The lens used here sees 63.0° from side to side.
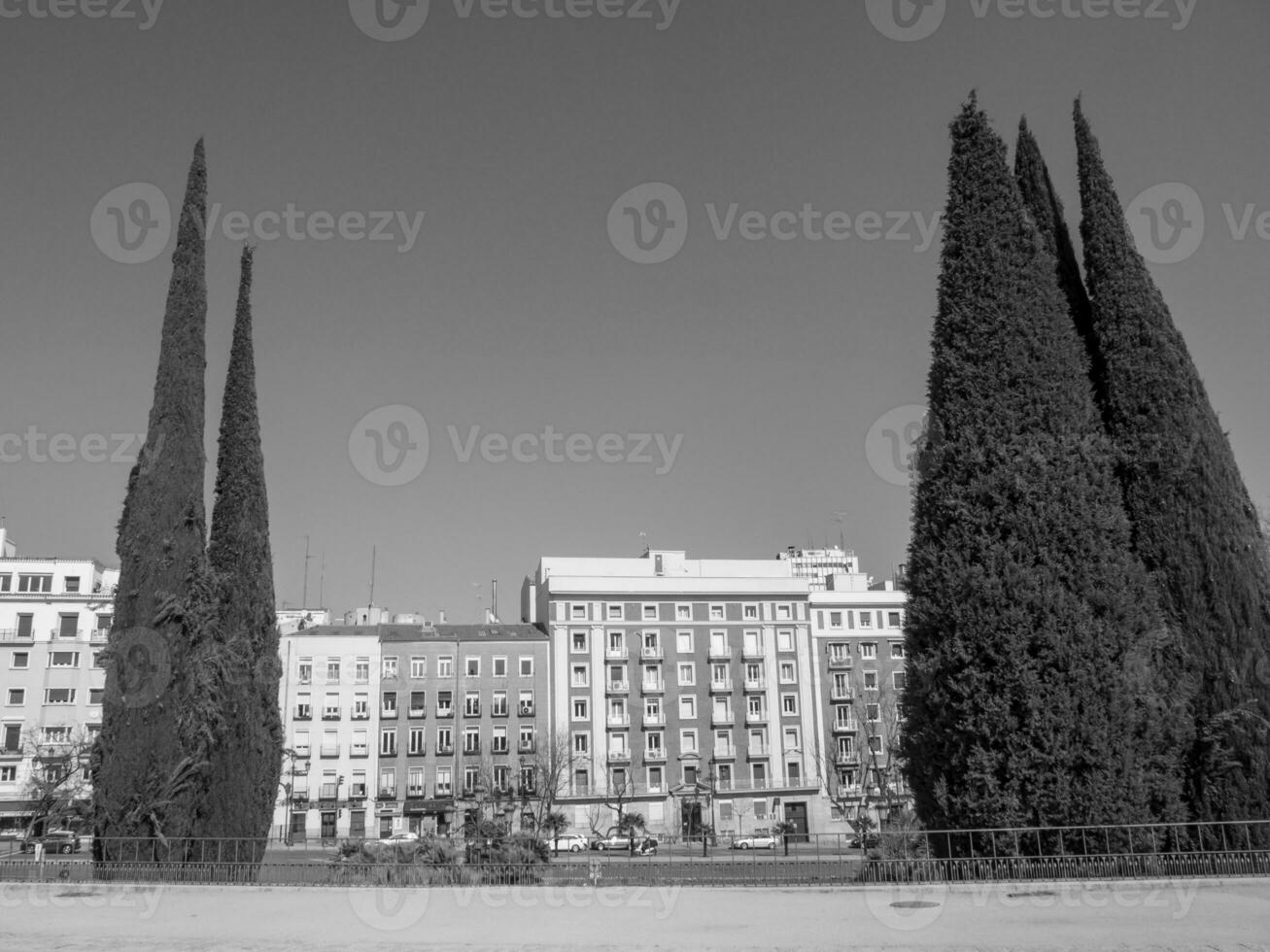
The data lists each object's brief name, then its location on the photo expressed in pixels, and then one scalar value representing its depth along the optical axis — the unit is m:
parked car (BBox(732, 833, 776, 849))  50.56
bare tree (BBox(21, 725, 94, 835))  36.84
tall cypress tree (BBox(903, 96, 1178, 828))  17.52
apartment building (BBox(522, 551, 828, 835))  60.88
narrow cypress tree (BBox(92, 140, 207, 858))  21.23
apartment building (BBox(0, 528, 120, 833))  52.97
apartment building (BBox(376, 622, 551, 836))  59.34
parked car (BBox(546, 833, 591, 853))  47.94
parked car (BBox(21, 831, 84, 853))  38.34
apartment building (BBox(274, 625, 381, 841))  58.53
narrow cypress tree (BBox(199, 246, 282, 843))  23.14
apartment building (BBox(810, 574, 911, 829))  62.88
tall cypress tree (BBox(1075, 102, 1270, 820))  18.02
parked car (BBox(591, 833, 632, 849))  49.26
